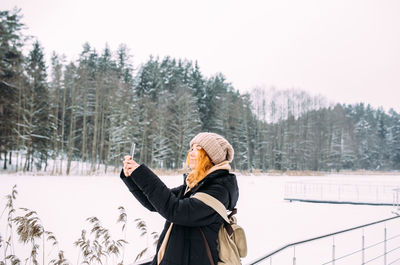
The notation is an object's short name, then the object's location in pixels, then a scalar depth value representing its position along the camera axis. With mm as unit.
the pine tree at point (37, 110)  23141
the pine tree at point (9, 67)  18094
